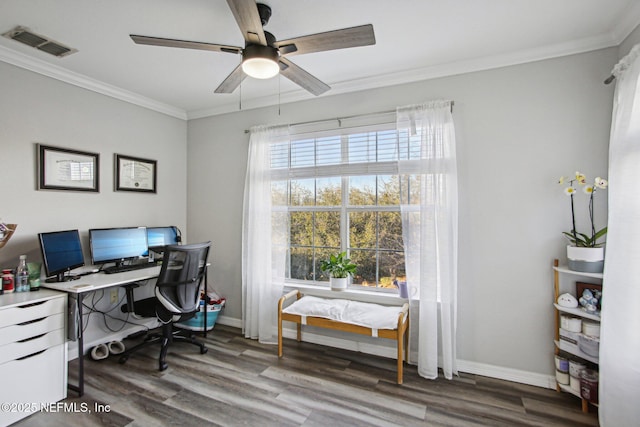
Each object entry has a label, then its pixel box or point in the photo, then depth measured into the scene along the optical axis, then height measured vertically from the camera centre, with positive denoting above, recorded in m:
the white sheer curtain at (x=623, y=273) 1.71 -0.36
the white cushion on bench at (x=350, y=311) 2.60 -0.89
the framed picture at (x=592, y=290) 2.18 -0.58
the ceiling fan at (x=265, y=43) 1.59 +0.94
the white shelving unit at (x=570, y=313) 2.12 -0.76
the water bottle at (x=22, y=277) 2.35 -0.47
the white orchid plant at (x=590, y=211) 2.13 -0.01
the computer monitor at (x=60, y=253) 2.47 -0.32
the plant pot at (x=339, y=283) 3.10 -0.70
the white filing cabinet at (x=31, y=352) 2.01 -0.94
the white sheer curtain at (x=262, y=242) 3.34 -0.32
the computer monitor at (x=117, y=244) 2.96 -0.31
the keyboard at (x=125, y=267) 2.95 -0.53
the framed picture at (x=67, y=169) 2.71 +0.41
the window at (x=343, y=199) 3.03 +0.13
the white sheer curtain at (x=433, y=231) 2.61 -0.18
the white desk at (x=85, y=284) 2.31 -0.56
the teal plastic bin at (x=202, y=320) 3.53 -1.20
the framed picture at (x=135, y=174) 3.34 +0.43
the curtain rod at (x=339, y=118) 2.94 +0.93
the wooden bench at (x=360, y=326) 2.49 -0.97
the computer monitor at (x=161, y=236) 3.46 -0.27
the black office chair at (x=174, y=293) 2.71 -0.72
